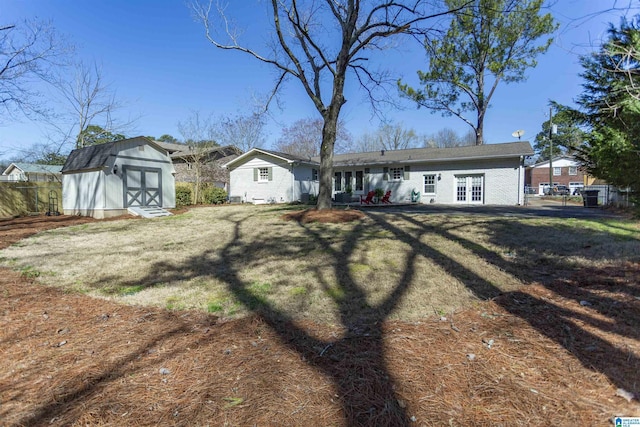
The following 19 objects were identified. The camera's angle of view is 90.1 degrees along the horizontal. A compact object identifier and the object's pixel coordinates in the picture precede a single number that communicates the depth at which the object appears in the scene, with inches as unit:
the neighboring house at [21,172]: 1489.9
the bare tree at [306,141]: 1572.3
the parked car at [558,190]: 1521.9
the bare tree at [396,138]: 1844.4
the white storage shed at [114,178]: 540.4
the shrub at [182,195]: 740.6
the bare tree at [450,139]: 2114.9
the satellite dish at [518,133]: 962.1
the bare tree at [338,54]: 431.5
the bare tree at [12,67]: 521.3
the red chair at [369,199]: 719.7
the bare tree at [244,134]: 1244.1
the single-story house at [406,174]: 717.3
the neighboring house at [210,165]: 1166.3
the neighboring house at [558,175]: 1747.0
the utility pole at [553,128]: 1173.4
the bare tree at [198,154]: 811.4
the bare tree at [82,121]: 805.9
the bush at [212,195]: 823.1
